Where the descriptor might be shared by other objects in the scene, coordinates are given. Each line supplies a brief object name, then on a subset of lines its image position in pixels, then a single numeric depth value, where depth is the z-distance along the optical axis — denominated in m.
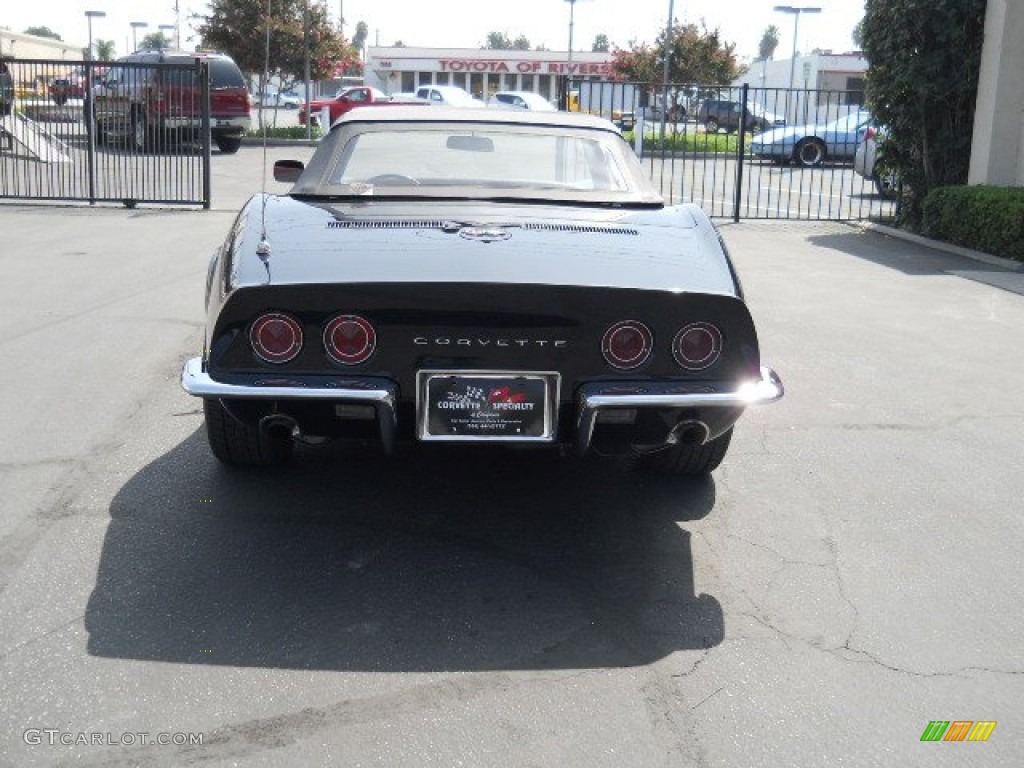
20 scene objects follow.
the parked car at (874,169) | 16.95
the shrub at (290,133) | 33.00
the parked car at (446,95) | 35.97
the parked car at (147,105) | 16.84
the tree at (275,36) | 35.50
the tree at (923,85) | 15.03
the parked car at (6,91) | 17.41
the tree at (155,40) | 114.55
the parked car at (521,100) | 34.99
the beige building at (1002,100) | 14.39
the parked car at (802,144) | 27.22
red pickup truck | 36.50
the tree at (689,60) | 38.12
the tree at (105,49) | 115.44
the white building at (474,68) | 78.12
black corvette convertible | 4.00
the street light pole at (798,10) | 50.31
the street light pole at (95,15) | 56.92
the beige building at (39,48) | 78.25
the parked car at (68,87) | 17.47
